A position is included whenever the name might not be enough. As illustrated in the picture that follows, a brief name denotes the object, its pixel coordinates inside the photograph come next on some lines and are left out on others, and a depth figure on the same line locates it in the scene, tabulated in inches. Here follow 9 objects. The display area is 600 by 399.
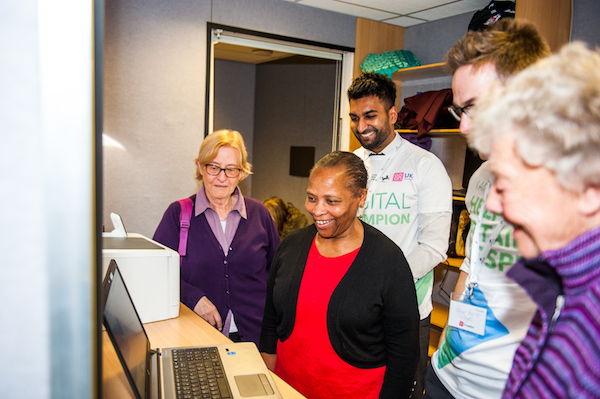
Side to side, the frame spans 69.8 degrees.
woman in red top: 55.0
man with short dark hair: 75.7
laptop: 36.7
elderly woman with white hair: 20.1
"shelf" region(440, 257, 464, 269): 132.0
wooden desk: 46.9
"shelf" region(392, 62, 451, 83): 142.2
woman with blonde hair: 78.8
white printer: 63.6
